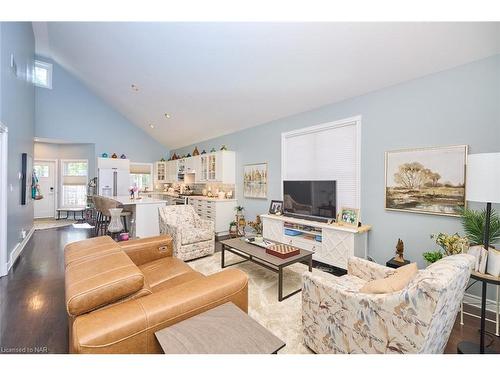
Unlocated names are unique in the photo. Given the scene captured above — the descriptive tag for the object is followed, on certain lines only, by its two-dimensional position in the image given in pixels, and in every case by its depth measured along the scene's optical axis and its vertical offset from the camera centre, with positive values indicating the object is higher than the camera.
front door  7.76 -0.18
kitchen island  4.68 -0.70
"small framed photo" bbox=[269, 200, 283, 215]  4.47 -0.45
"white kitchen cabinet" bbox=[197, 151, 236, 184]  5.80 +0.45
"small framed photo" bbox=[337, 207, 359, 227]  3.30 -0.46
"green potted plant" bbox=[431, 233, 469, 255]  2.10 -0.52
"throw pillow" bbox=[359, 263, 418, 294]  1.41 -0.61
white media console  3.16 -0.81
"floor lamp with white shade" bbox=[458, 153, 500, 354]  1.56 +0.02
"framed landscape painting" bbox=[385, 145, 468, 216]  2.53 +0.08
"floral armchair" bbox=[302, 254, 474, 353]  1.16 -0.75
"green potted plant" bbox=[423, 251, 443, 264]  2.30 -0.70
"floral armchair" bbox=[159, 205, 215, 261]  3.60 -0.78
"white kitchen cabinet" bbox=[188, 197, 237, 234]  5.56 -0.68
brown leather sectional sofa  1.05 -0.64
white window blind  3.51 +0.51
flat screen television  3.62 -0.24
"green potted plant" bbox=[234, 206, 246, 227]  5.38 -0.77
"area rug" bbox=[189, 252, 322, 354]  1.94 -1.25
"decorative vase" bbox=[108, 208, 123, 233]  4.80 -0.81
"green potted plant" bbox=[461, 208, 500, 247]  2.11 -0.36
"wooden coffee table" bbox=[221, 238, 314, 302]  2.51 -0.86
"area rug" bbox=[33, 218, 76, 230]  6.43 -1.23
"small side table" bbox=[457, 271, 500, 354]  1.63 -1.15
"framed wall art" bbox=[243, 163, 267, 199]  5.03 +0.08
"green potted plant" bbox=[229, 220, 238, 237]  5.49 -1.07
